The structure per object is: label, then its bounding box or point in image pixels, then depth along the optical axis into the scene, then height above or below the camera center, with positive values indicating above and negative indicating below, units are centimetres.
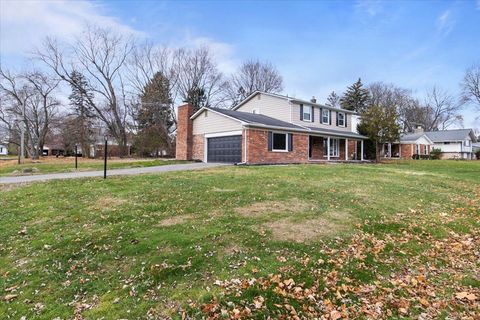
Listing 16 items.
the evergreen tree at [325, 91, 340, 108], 6015 +1190
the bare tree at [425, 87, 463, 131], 5769 +925
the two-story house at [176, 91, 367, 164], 2031 +186
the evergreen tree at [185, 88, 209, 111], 4228 +866
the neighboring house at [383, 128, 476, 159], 4103 +178
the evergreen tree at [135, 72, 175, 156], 3925 +551
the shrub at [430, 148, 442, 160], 4041 +35
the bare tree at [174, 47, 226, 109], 4172 +1180
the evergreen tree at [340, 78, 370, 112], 5344 +1067
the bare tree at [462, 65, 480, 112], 4078 +1006
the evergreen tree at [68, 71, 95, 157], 4047 +687
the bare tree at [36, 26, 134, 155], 3759 +1174
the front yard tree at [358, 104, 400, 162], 2658 +295
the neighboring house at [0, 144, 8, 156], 7611 +186
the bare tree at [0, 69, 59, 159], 3638 +700
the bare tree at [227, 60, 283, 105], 4581 +1207
